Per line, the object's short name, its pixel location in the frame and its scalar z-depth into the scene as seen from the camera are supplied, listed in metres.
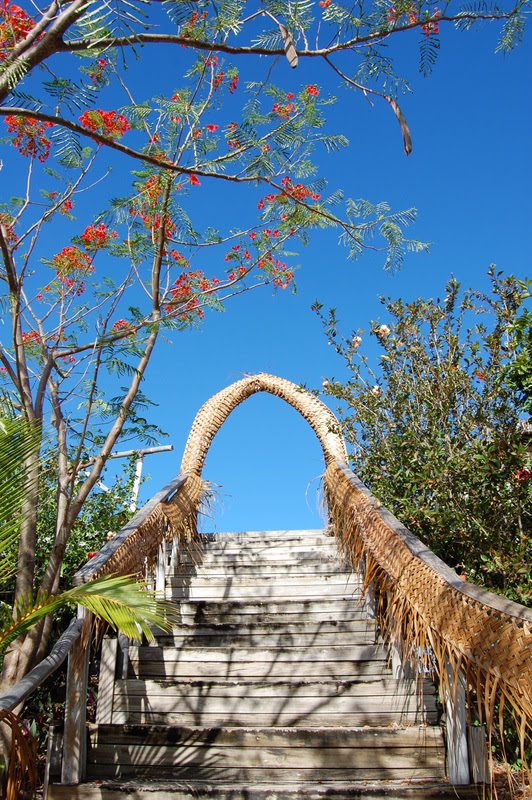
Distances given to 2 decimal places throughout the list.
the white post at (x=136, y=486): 7.66
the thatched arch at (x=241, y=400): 6.67
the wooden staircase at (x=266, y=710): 2.98
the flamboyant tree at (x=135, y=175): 2.40
